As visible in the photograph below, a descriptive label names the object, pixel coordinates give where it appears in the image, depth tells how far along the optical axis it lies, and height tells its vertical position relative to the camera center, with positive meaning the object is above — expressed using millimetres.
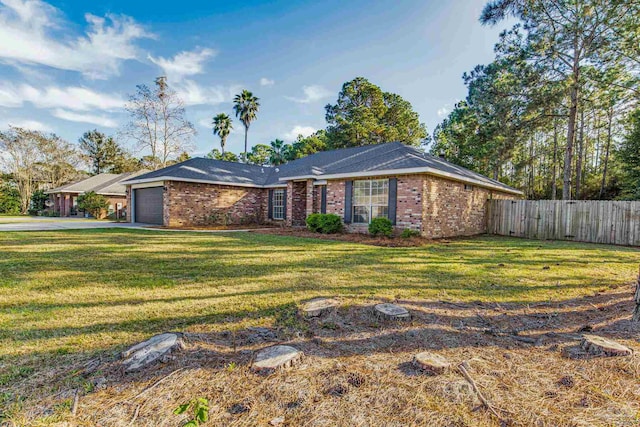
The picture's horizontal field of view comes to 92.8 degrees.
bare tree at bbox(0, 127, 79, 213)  29328 +4040
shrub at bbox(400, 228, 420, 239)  10359 -967
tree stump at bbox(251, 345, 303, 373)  2270 -1219
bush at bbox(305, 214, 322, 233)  12624 -801
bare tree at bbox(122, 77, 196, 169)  25672 +6827
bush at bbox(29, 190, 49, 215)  30297 -291
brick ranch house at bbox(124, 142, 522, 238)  11094 +527
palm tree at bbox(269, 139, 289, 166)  34812 +6030
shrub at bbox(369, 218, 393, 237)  10781 -806
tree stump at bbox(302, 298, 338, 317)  3406 -1211
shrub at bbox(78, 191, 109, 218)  23141 -296
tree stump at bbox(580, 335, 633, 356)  2545 -1187
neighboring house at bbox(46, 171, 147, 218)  25031 +492
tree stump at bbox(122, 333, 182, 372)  2320 -1211
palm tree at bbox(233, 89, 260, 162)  33188 +10512
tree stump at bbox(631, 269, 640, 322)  3285 -1104
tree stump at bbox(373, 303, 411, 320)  3299 -1188
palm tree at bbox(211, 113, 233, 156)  34531 +8638
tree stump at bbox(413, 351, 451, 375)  2273 -1214
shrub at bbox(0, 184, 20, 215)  30277 -236
